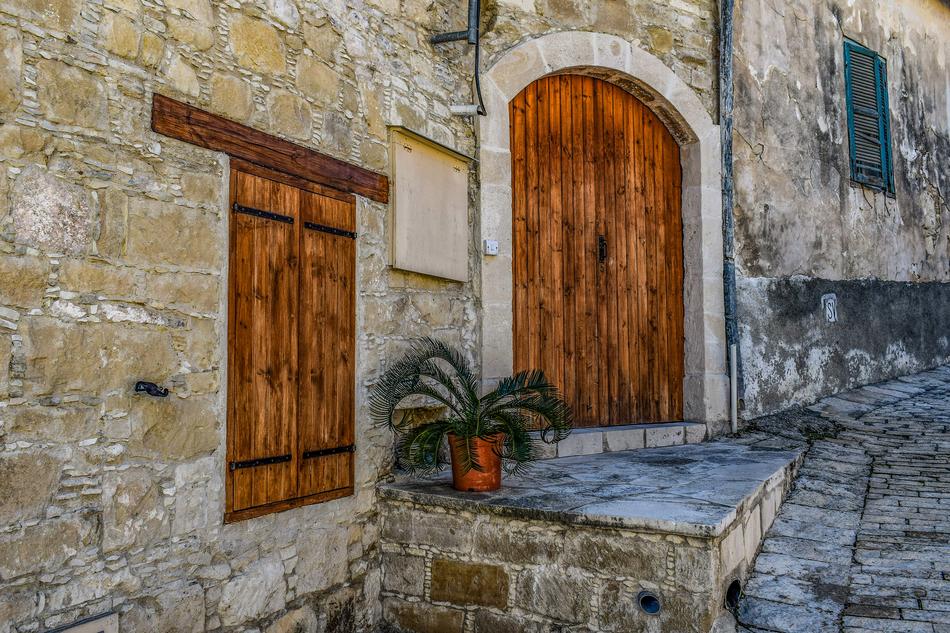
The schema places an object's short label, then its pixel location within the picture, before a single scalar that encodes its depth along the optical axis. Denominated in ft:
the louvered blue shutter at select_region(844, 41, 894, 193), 26.96
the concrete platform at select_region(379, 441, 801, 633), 11.60
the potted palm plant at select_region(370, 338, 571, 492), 13.97
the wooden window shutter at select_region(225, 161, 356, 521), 12.11
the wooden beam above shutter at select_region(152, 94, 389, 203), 11.16
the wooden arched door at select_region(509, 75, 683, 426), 19.01
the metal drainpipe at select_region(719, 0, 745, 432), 21.27
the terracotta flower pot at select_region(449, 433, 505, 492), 14.02
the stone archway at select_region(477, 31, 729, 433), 17.67
